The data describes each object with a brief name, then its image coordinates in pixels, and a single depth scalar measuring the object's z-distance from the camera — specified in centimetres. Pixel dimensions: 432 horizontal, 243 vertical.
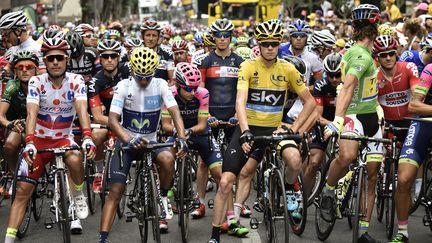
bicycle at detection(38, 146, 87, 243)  875
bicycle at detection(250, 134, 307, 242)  852
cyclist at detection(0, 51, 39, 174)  1069
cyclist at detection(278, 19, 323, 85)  1332
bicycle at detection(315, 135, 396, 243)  862
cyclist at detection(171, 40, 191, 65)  1548
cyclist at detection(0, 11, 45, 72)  1376
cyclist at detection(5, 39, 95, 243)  899
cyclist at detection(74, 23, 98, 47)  1595
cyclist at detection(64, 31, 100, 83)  1274
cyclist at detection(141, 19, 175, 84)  1435
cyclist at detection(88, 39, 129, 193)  1173
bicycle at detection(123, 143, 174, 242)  866
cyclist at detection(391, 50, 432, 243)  894
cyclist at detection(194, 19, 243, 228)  1213
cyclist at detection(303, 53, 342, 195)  1077
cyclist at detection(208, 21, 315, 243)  886
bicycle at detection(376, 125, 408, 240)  956
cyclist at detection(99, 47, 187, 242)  883
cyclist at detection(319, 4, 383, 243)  890
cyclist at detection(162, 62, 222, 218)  1040
